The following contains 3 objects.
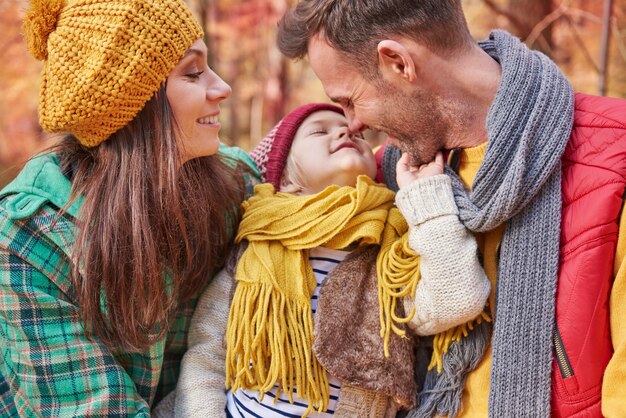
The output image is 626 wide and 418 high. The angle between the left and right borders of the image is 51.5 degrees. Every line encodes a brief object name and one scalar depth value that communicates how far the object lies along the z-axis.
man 1.84
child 1.94
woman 2.00
